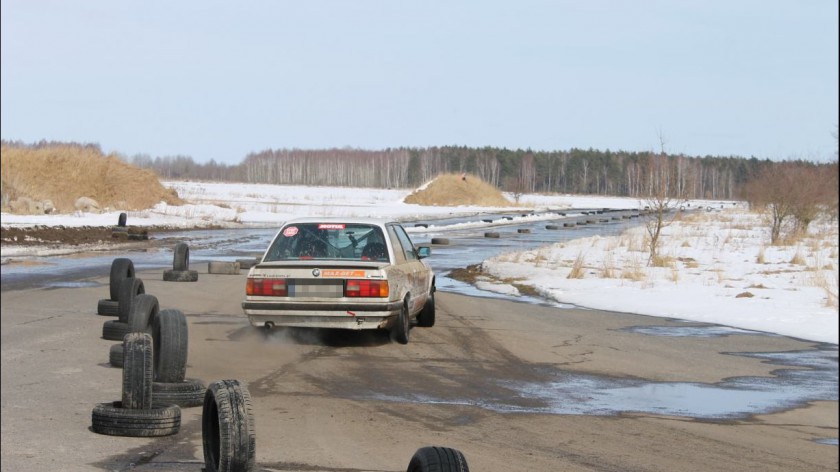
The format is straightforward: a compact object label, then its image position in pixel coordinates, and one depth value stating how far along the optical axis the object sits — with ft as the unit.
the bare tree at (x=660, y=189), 93.76
